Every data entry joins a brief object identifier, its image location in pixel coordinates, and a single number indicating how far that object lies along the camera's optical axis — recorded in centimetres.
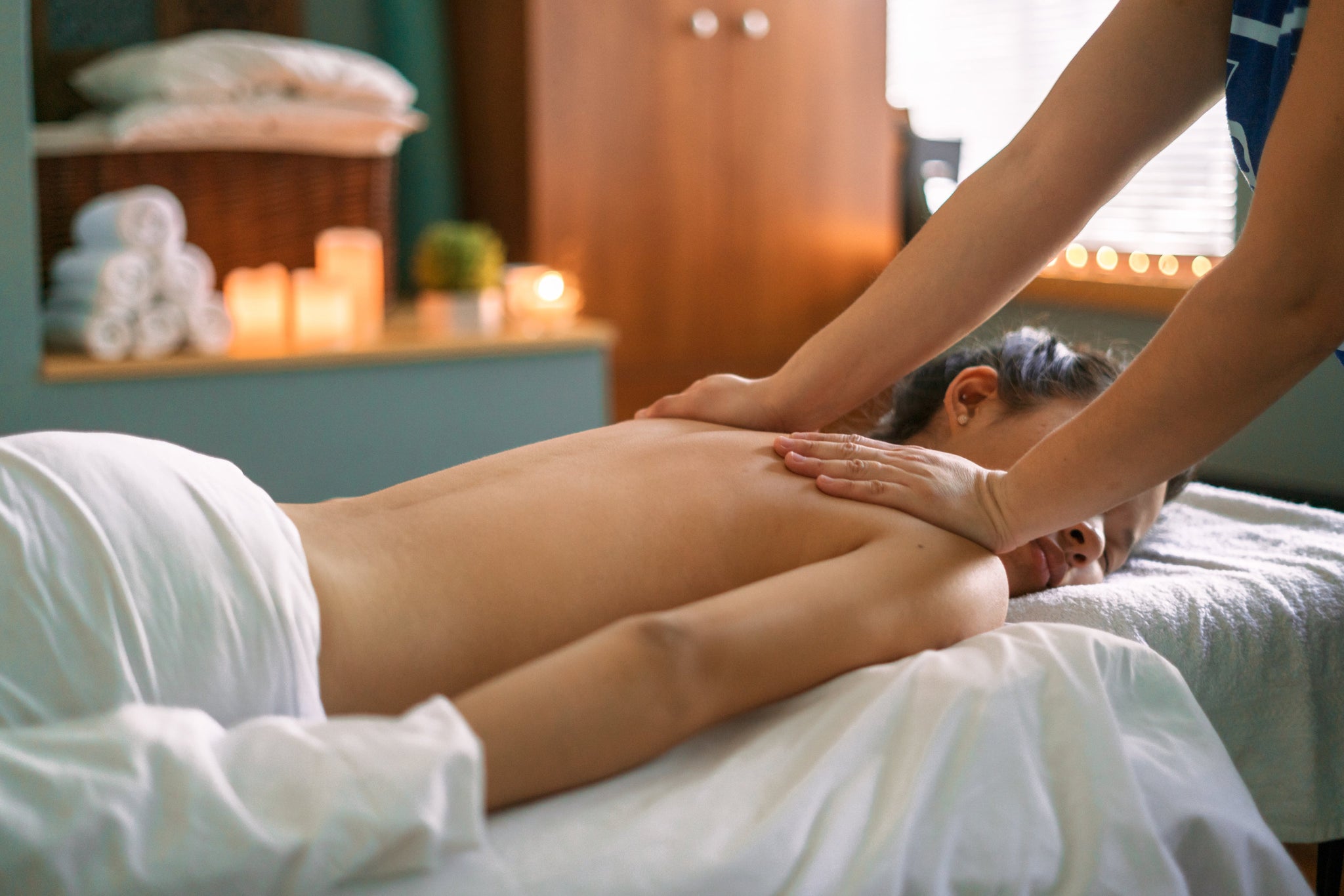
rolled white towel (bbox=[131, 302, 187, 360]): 223
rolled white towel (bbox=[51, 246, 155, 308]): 218
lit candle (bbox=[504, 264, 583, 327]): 271
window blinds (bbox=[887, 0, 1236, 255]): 279
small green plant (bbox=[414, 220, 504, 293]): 263
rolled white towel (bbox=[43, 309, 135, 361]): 218
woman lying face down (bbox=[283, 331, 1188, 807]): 79
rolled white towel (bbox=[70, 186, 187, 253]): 218
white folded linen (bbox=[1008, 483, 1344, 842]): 112
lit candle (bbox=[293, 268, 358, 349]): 244
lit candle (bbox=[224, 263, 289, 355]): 243
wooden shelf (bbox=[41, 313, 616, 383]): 216
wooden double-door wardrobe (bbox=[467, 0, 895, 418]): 286
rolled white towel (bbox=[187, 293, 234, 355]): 228
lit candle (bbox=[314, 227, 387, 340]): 258
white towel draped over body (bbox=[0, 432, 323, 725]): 77
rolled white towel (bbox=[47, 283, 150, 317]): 219
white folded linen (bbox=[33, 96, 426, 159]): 230
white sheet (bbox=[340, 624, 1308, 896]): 74
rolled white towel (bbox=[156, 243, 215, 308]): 223
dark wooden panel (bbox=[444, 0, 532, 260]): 286
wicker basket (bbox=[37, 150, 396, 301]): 234
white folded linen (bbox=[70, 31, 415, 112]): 235
